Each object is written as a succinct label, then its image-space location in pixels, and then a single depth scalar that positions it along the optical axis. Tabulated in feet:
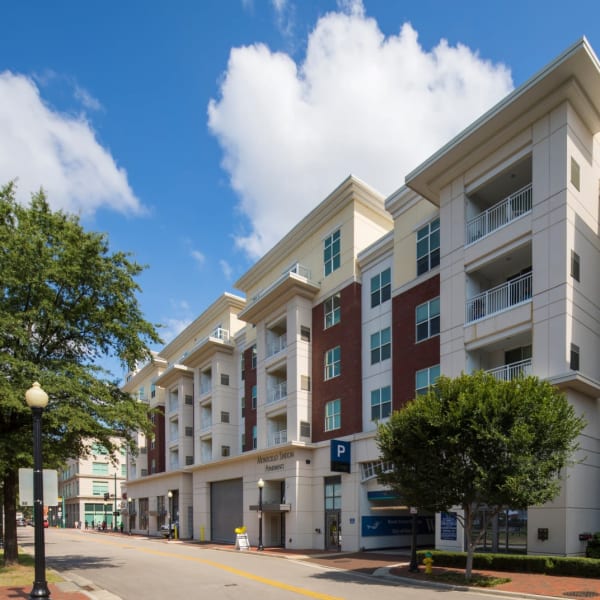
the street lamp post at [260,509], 111.14
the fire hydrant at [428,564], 64.90
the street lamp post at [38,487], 42.63
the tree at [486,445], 54.95
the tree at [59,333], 65.31
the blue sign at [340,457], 102.78
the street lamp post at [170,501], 171.83
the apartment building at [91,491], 331.77
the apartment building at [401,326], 70.59
